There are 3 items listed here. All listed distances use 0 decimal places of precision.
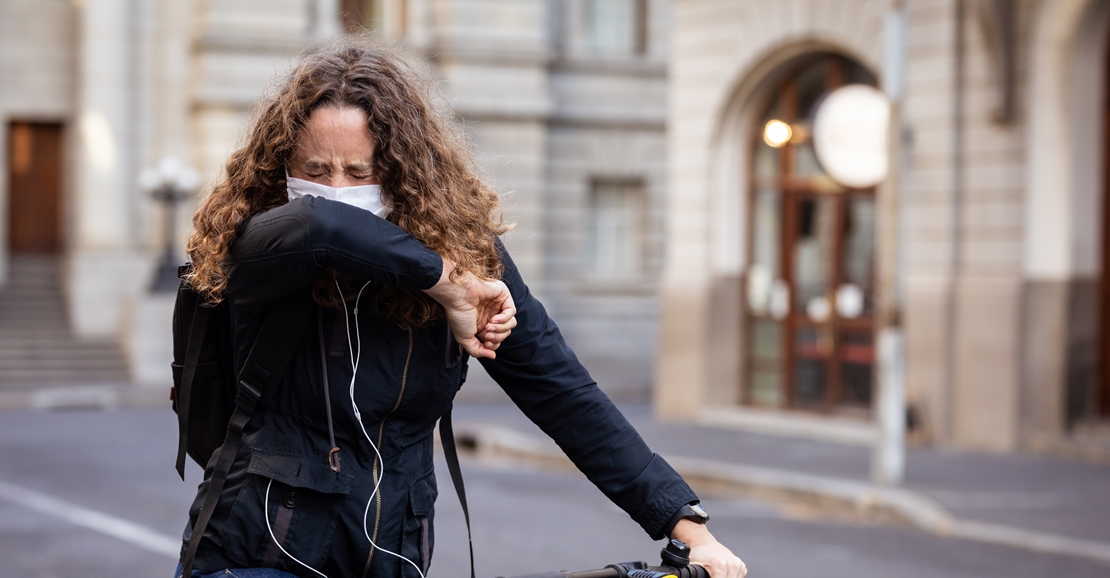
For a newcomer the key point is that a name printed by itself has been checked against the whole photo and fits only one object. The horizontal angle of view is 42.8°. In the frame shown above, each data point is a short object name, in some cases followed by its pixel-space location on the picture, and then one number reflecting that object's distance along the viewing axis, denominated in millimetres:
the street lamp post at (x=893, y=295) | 10992
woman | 2316
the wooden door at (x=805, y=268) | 14664
